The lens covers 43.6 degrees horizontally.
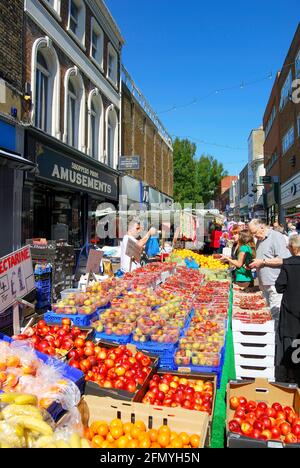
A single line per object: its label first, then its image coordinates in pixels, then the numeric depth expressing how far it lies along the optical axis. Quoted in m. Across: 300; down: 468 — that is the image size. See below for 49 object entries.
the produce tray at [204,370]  3.79
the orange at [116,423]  2.63
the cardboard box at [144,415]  2.62
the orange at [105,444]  2.46
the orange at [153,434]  2.55
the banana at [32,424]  1.97
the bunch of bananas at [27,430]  1.87
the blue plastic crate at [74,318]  4.93
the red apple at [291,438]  2.80
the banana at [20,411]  2.07
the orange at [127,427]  2.61
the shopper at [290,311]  4.71
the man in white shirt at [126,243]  8.33
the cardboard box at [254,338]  5.00
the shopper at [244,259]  8.14
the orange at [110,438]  2.53
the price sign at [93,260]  7.25
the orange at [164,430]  2.54
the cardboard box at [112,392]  3.03
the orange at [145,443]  2.41
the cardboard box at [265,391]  3.46
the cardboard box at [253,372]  4.95
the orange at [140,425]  2.63
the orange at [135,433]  2.54
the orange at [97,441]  2.47
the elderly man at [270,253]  6.07
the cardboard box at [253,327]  5.00
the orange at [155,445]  2.52
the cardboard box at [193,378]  3.15
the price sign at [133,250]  8.35
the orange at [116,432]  2.56
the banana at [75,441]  1.91
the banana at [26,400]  2.26
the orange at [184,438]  2.52
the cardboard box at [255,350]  5.01
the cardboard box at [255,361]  5.00
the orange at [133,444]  2.44
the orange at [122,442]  2.42
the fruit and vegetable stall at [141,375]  2.43
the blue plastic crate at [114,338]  4.49
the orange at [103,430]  2.60
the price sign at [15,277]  3.92
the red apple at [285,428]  2.88
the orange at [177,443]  2.46
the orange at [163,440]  2.48
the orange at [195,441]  2.49
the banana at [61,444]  1.89
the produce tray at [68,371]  2.91
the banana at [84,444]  1.96
